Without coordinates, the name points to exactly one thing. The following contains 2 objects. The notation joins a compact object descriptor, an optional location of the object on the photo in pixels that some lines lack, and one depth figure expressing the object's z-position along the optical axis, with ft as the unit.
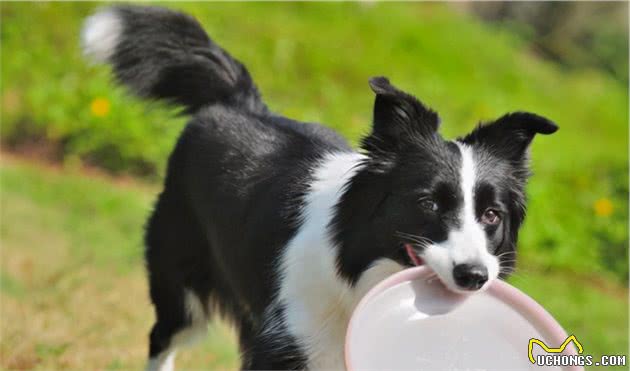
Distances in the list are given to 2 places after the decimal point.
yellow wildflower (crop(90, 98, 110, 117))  62.13
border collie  22.45
